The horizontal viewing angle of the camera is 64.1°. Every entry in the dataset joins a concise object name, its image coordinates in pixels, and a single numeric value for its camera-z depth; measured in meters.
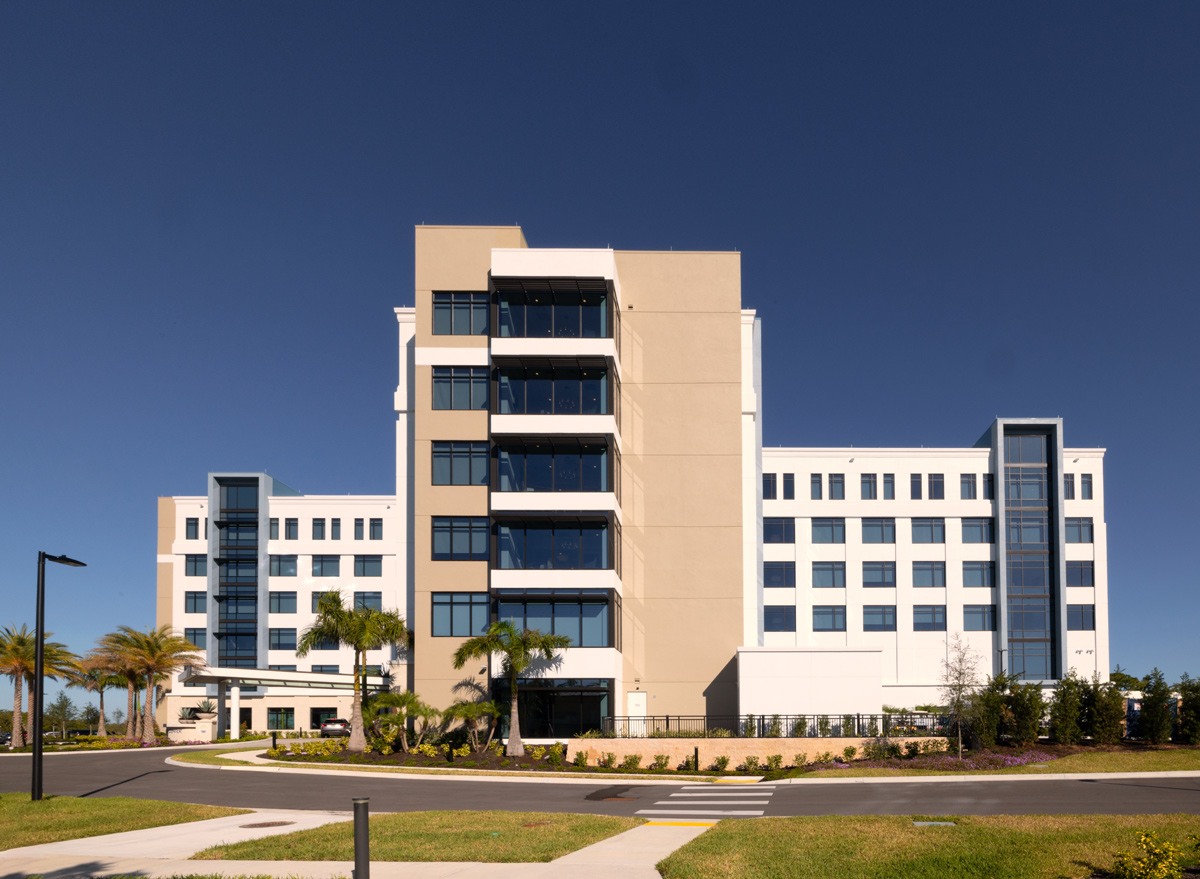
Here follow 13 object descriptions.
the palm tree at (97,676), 58.23
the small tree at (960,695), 33.56
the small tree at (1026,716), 35.25
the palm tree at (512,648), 36.41
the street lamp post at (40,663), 22.64
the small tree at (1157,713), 36.66
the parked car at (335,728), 56.94
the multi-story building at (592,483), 40.25
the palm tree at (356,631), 38.72
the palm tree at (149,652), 56.94
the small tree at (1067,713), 36.31
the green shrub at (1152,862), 11.71
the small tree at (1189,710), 36.53
